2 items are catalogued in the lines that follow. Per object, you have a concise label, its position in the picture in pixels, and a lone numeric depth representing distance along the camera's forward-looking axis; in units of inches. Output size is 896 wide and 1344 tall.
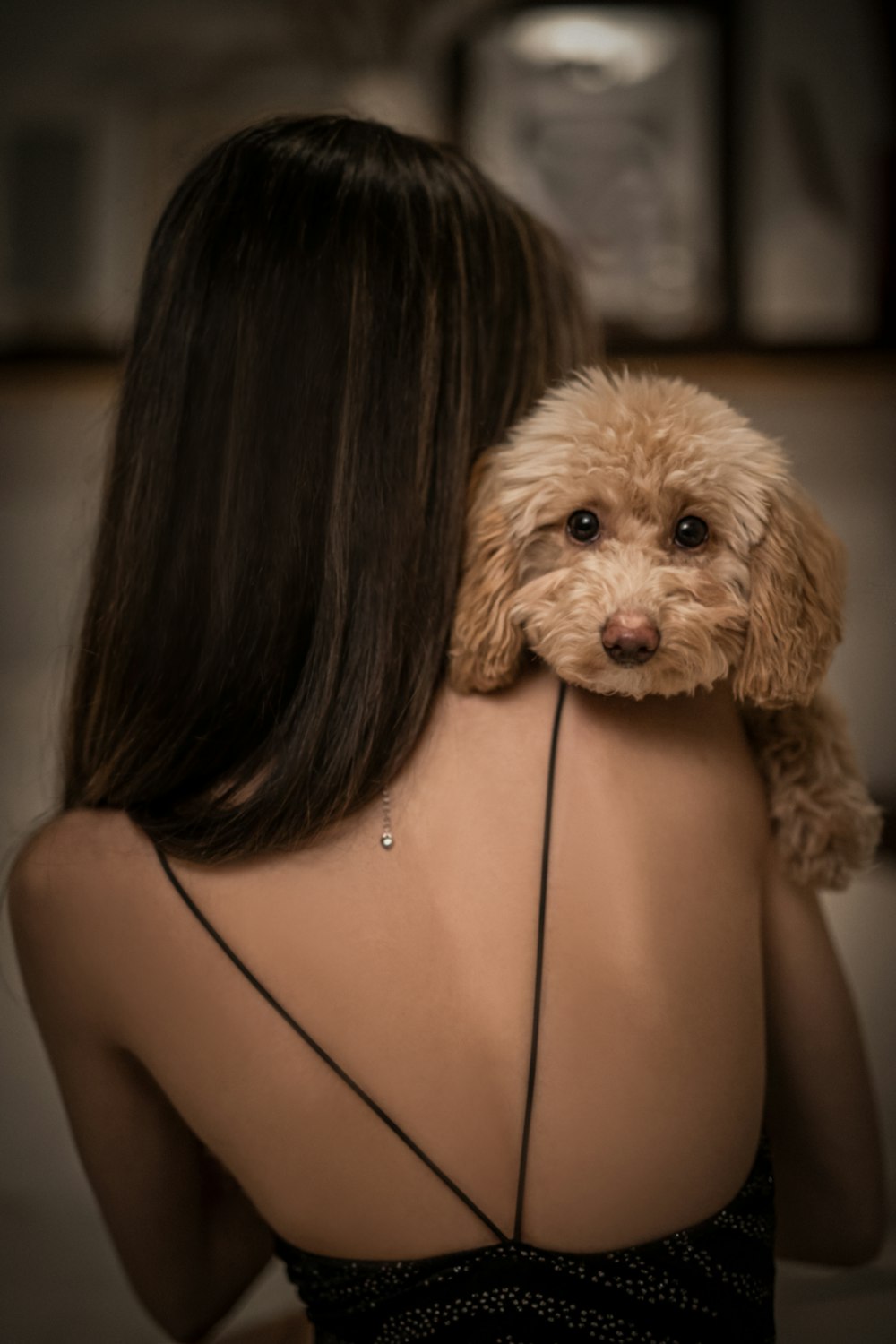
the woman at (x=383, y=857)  25.9
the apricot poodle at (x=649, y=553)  26.4
